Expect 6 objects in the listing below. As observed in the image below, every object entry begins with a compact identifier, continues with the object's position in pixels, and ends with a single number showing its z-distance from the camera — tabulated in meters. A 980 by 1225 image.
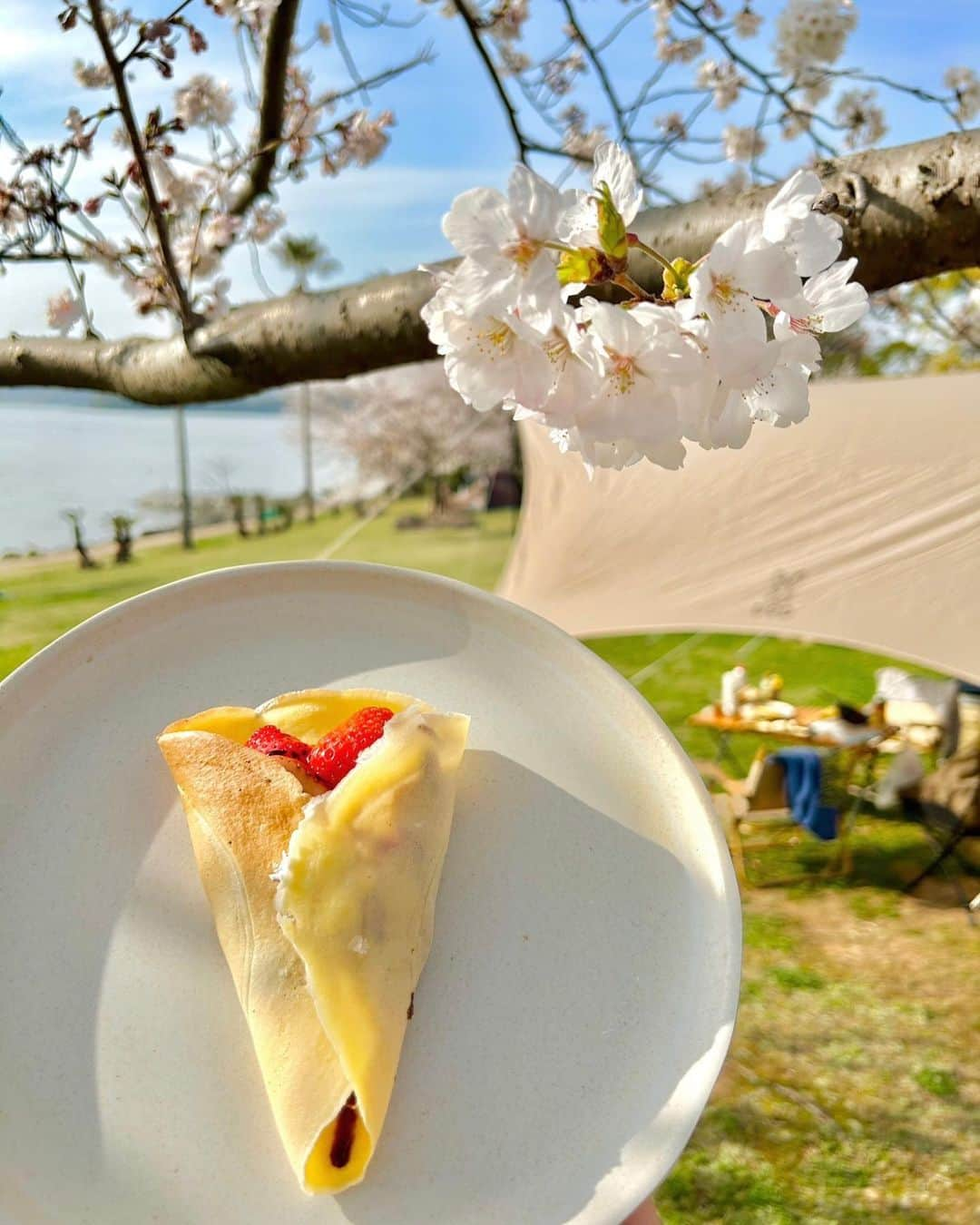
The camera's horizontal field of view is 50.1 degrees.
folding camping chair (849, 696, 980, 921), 3.88
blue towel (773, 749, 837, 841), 4.02
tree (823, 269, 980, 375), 4.33
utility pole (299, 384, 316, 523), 13.34
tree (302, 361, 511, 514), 13.80
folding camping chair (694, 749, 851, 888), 4.07
